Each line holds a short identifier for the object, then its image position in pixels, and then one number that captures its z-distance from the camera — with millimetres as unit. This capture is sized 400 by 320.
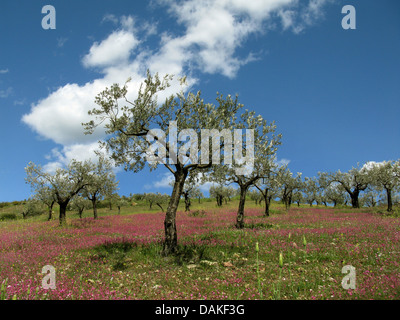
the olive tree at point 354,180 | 59147
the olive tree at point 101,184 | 38719
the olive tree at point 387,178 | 41712
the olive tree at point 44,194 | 34894
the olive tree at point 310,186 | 72762
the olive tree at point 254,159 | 19562
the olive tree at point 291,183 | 55625
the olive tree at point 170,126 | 13945
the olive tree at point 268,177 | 23756
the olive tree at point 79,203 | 60238
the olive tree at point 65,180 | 33938
